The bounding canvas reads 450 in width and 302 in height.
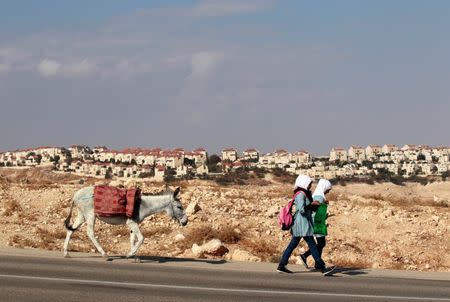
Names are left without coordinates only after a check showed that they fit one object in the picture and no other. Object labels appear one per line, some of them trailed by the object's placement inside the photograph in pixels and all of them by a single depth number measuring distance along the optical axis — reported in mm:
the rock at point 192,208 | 27345
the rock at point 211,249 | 21000
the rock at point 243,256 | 19656
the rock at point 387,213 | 27578
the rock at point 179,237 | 23688
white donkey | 15562
